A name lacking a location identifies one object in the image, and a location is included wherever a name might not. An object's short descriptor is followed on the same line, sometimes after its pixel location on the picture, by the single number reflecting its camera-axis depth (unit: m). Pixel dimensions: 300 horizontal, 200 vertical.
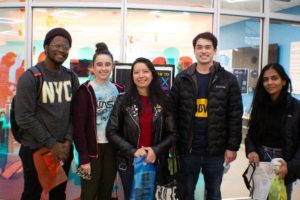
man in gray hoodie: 2.37
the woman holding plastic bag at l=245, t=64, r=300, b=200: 2.45
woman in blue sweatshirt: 2.53
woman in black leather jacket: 2.50
